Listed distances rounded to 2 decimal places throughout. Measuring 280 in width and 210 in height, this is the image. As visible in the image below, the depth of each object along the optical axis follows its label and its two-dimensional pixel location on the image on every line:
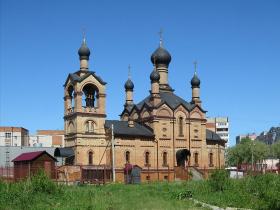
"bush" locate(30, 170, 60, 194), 22.52
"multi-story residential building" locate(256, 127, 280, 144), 176.38
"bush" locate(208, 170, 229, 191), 26.28
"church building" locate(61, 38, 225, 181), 44.00
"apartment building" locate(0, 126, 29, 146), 84.38
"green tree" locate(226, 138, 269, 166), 79.25
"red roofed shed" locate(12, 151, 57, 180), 36.58
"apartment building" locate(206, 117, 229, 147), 144.25
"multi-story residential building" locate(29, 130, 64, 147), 96.31
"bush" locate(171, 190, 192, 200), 24.87
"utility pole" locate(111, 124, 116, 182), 39.25
